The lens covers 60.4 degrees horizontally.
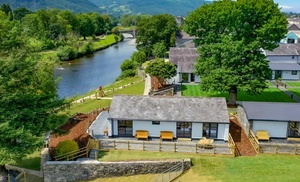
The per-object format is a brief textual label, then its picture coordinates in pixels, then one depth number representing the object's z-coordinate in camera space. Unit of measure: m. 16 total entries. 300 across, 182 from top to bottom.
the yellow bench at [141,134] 22.39
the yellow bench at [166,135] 22.35
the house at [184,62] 40.33
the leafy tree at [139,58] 56.09
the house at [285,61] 42.74
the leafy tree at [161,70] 35.74
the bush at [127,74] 49.16
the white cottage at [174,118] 22.32
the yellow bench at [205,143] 21.10
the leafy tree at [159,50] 62.98
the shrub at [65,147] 19.86
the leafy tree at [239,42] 28.31
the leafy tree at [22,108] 16.67
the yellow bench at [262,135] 22.54
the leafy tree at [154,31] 68.71
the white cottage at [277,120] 22.67
